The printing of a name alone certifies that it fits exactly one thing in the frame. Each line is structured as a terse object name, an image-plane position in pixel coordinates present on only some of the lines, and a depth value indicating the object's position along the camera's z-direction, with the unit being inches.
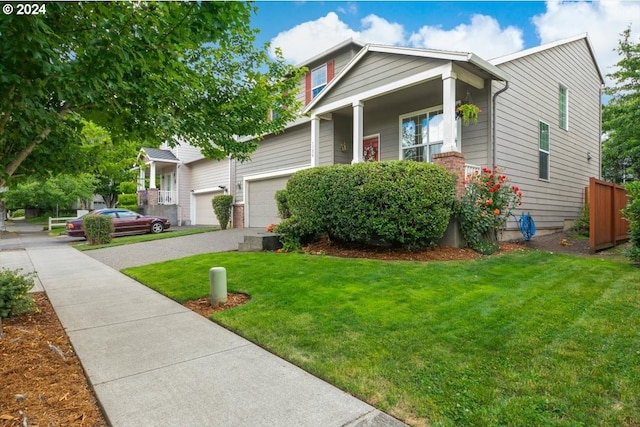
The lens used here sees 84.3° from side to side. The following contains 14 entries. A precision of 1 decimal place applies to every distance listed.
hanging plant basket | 333.1
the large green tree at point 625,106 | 575.8
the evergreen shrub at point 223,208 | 656.4
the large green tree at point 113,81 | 103.2
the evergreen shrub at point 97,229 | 517.3
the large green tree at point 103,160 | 210.1
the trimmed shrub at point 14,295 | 169.3
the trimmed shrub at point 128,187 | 938.1
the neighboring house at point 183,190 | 807.7
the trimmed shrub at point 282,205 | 402.3
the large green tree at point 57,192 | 889.5
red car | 595.8
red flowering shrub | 299.9
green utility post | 191.5
